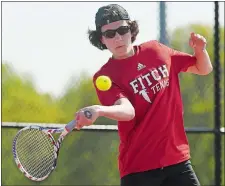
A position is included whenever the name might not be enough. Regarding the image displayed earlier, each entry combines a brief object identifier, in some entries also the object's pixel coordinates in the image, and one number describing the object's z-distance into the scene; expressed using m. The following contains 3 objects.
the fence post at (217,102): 12.01
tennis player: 7.86
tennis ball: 7.80
